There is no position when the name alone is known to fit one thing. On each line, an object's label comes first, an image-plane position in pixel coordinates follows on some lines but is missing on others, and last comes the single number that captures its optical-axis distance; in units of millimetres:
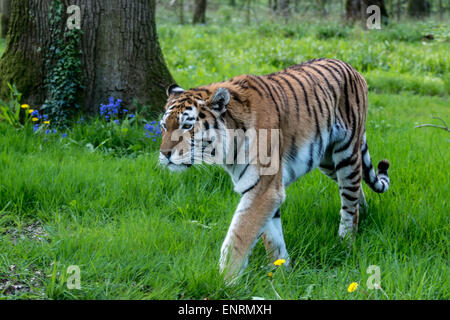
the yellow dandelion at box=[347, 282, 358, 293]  5891
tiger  6734
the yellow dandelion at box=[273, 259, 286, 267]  6470
